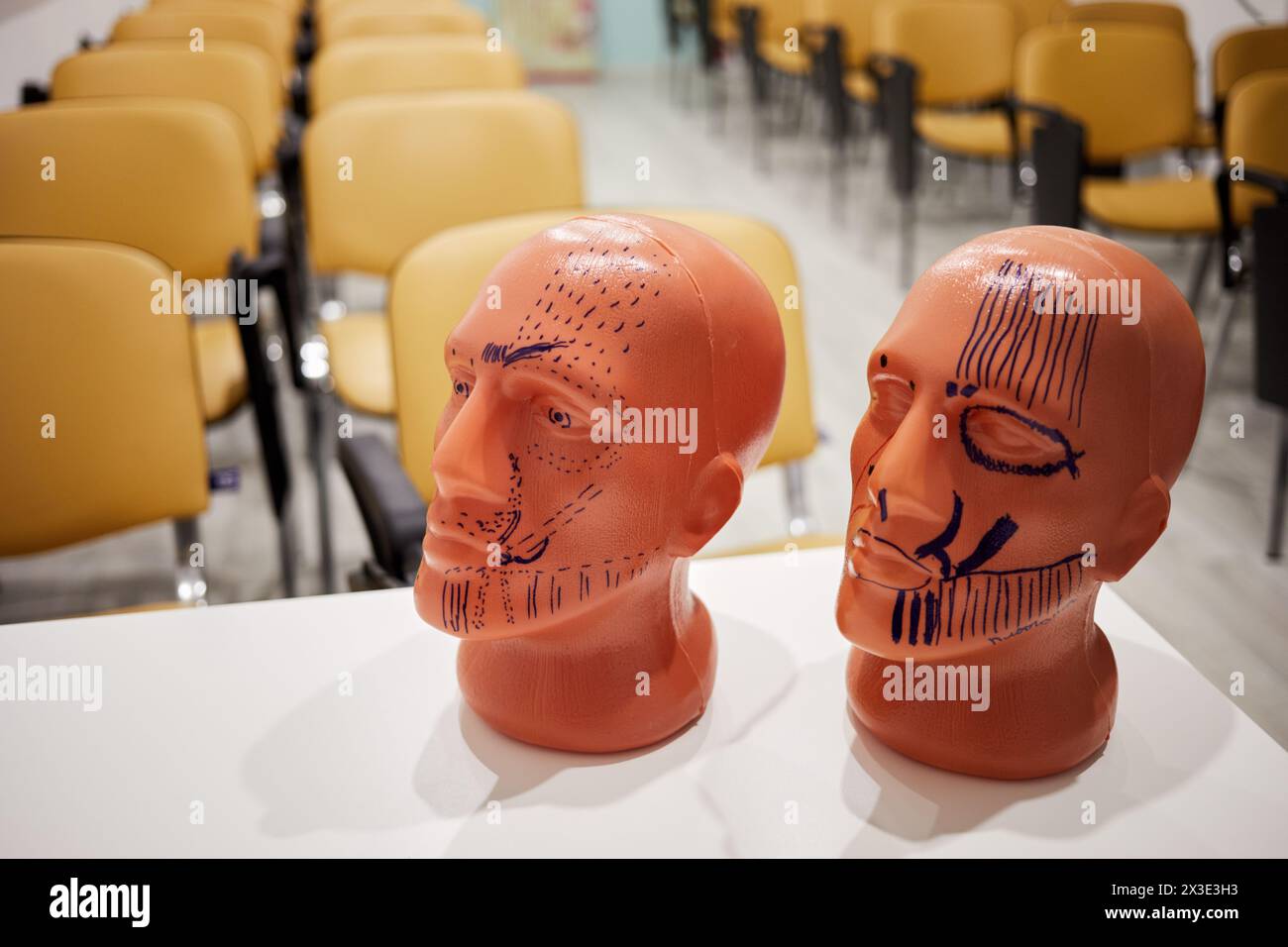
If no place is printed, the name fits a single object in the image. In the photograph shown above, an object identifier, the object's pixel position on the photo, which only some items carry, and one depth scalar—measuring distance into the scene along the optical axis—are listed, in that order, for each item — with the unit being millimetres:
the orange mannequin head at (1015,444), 779
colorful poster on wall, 8562
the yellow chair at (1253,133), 2707
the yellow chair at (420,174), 2205
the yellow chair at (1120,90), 3354
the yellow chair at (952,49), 4184
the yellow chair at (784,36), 5618
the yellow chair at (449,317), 1508
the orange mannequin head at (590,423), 842
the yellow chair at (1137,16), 4156
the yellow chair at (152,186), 2068
